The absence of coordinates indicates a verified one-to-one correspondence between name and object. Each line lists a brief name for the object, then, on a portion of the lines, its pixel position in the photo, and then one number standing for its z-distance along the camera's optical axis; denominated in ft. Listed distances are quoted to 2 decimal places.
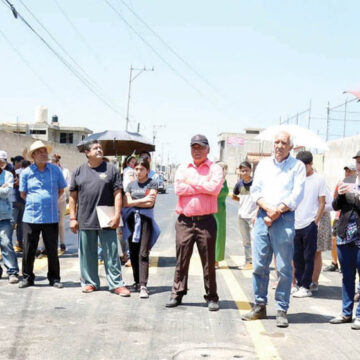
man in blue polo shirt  26.07
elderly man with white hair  20.34
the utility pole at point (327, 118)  82.06
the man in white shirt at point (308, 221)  25.61
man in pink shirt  22.48
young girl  25.39
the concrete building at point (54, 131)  261.85
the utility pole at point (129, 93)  163.53
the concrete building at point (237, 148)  309.77
